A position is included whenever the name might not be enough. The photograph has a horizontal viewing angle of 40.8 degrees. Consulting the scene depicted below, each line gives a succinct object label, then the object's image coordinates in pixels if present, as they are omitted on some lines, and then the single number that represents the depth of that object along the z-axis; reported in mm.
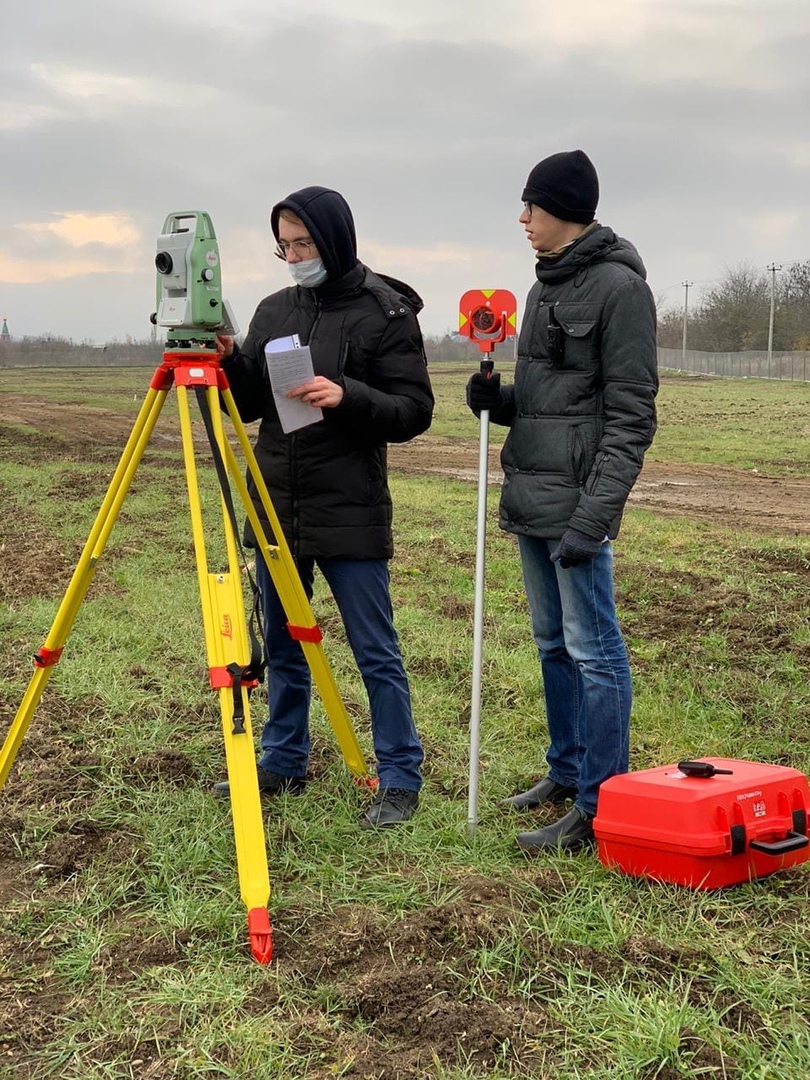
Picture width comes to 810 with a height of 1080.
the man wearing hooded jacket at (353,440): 3848
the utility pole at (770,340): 61619
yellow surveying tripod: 3076
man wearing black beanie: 3523
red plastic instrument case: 3299
